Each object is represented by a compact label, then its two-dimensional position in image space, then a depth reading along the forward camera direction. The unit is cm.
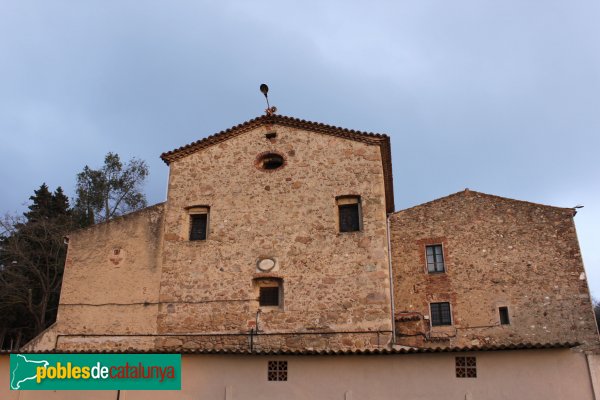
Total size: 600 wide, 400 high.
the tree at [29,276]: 2592
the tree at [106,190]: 3238
